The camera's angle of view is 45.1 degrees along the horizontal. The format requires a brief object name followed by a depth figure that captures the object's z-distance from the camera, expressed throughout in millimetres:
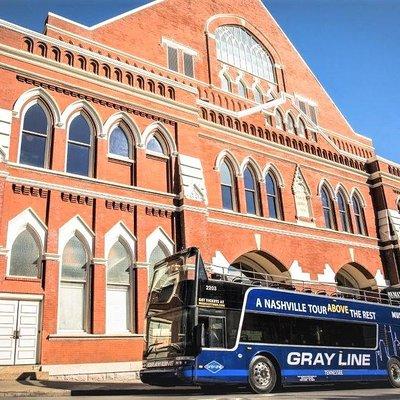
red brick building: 14625
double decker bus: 11602
